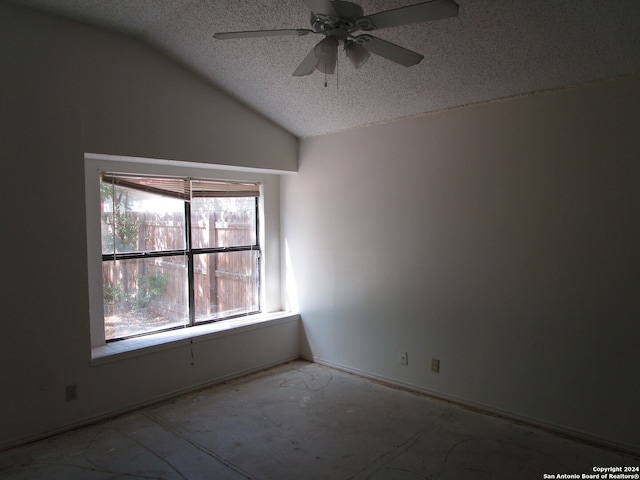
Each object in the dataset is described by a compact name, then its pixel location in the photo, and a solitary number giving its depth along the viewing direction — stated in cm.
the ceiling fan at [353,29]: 183
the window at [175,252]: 387
